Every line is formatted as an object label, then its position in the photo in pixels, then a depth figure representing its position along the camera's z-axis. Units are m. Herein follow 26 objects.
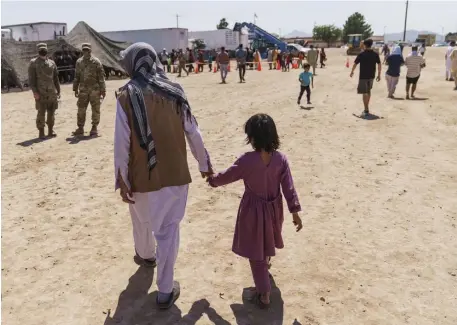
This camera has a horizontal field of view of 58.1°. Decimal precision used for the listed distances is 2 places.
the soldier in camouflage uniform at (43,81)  8.06
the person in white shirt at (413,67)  12.66
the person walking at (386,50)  32.10
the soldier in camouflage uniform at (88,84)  8.24
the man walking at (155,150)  2.94
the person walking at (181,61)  23.34
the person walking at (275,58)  27.08
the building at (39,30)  29.69
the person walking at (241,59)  19.20
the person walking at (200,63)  27.53
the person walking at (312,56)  20.05
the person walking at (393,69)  12.71
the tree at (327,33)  102.69
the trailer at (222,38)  43.25
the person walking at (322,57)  27.61
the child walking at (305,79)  11.75
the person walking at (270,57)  29.61
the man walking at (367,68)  10.12
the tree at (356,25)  96.62
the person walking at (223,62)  19.11
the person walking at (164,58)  26.77
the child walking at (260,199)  2.99
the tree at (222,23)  98.04
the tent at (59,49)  18.56
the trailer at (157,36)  35.66
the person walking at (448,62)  17.56
